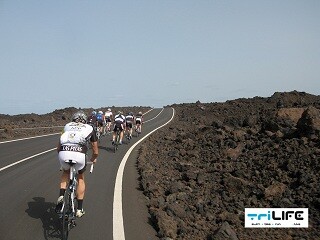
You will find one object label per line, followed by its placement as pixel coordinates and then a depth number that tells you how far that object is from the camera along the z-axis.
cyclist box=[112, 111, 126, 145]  18.13
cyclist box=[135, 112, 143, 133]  26.50
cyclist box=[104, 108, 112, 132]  24.62
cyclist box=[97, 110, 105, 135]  22.58
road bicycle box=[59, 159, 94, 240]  5.63
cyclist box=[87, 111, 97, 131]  20.88
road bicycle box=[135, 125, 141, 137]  27.04
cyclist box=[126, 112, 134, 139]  21.22
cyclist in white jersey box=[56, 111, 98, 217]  5.96
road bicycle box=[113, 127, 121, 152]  17.53
